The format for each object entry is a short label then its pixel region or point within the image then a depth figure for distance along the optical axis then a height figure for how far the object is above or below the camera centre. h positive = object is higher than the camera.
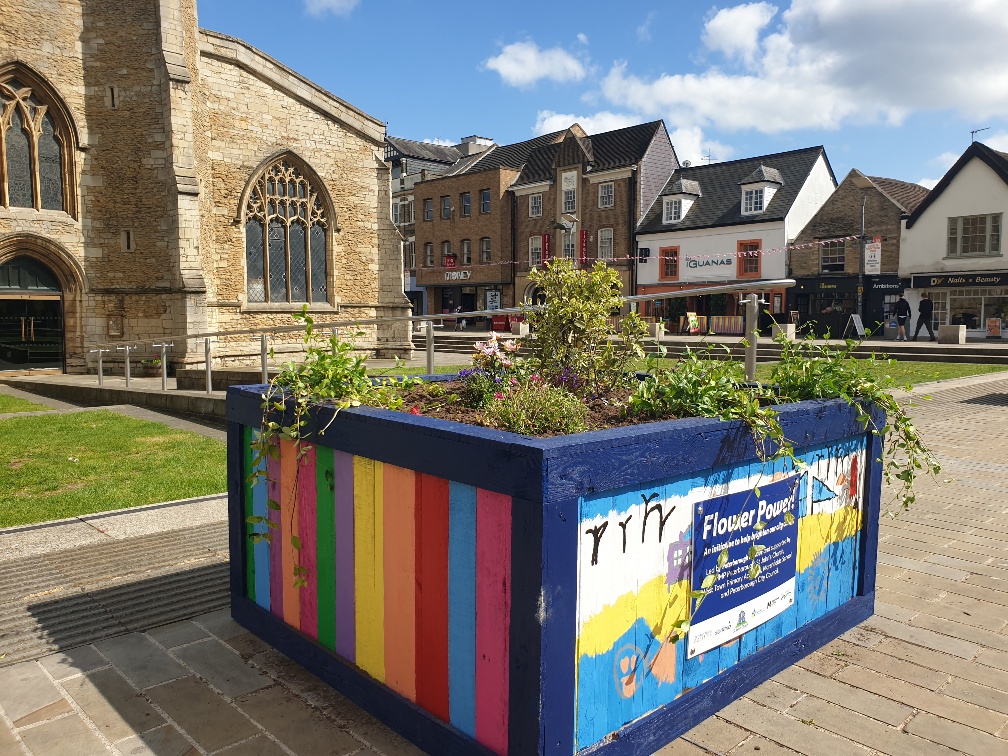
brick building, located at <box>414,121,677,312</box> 39.88 +7.33
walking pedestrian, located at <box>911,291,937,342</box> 26.47 +0.69
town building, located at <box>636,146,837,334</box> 35.16 +5.20
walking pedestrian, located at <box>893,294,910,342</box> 28.66 +0.63
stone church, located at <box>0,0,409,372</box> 17.56 +3.96
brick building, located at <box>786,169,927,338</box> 32.53 +3.45
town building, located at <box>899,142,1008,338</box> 29.78 +3.59
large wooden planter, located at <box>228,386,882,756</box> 2.20 -0.84
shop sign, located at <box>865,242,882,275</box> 32.50 +3.18
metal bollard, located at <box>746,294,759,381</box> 4.60 +0.01
